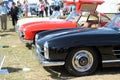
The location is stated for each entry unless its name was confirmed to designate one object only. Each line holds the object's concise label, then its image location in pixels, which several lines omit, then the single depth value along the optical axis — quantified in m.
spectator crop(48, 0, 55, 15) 14.27
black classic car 3.62
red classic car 5.46
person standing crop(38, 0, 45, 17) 13.11
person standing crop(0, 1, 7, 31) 9.01
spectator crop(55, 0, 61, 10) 14.23
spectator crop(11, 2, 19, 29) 9.82
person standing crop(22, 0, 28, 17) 13.81
